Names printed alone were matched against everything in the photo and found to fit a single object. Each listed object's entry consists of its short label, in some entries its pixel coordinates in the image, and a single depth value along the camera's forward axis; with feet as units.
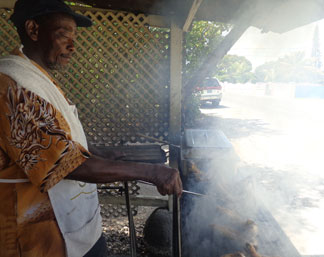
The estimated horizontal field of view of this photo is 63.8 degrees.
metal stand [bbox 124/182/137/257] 7.38
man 3.70
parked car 66.39
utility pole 272.99
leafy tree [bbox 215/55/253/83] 245.45
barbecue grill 6.70
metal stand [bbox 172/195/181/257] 4.54
